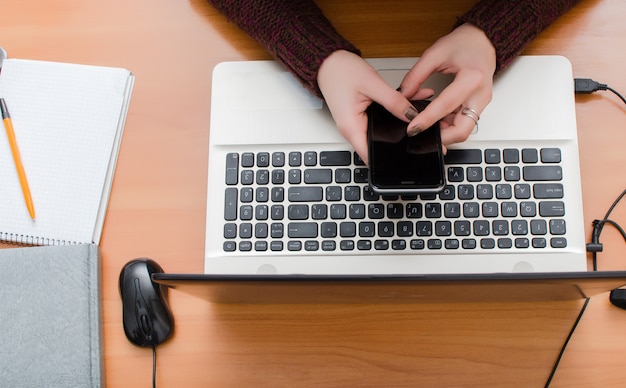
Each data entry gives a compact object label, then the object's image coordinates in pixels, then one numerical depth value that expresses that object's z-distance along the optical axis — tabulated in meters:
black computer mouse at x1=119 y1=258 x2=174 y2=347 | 0.63
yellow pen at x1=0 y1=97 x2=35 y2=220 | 0.66
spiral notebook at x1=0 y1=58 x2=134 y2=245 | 0.67
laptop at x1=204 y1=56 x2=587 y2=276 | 0.60
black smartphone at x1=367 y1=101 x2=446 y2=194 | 0.57
